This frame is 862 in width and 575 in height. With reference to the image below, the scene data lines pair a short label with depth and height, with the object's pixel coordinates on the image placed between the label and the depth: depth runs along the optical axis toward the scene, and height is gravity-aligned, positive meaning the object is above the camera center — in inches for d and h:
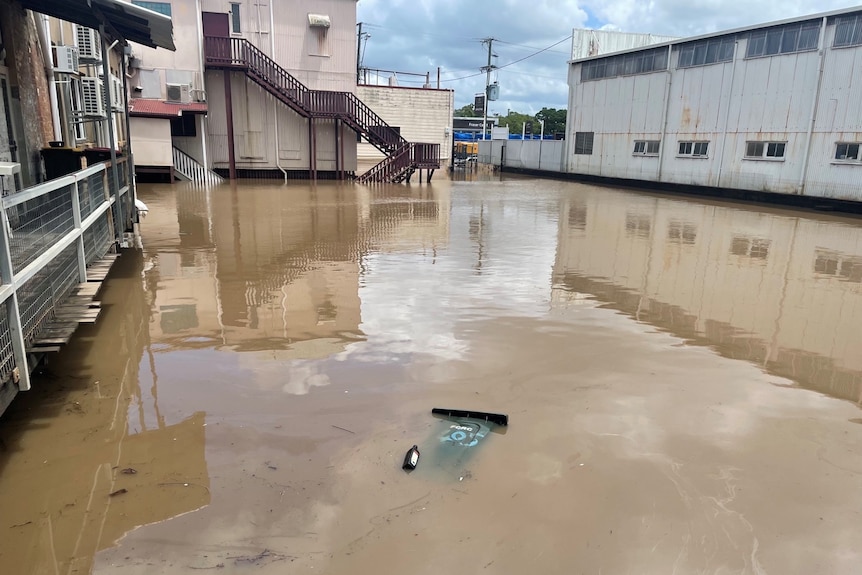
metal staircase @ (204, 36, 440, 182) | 919.0 +58.5
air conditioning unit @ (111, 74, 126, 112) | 590.8 +45.3
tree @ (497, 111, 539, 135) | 4119.1 +187.0
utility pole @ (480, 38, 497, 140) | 1951.3 +255.2
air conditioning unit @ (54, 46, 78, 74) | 422.6 +52.3
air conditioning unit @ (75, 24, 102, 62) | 504.7 +78.1
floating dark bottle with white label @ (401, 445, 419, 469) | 146.8 -76.1
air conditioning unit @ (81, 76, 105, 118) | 460.4 +30.7
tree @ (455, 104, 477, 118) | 4632.6 +263.7
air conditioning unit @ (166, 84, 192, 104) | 909.8 +67.8
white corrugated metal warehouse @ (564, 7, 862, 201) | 759.1 +64.1
